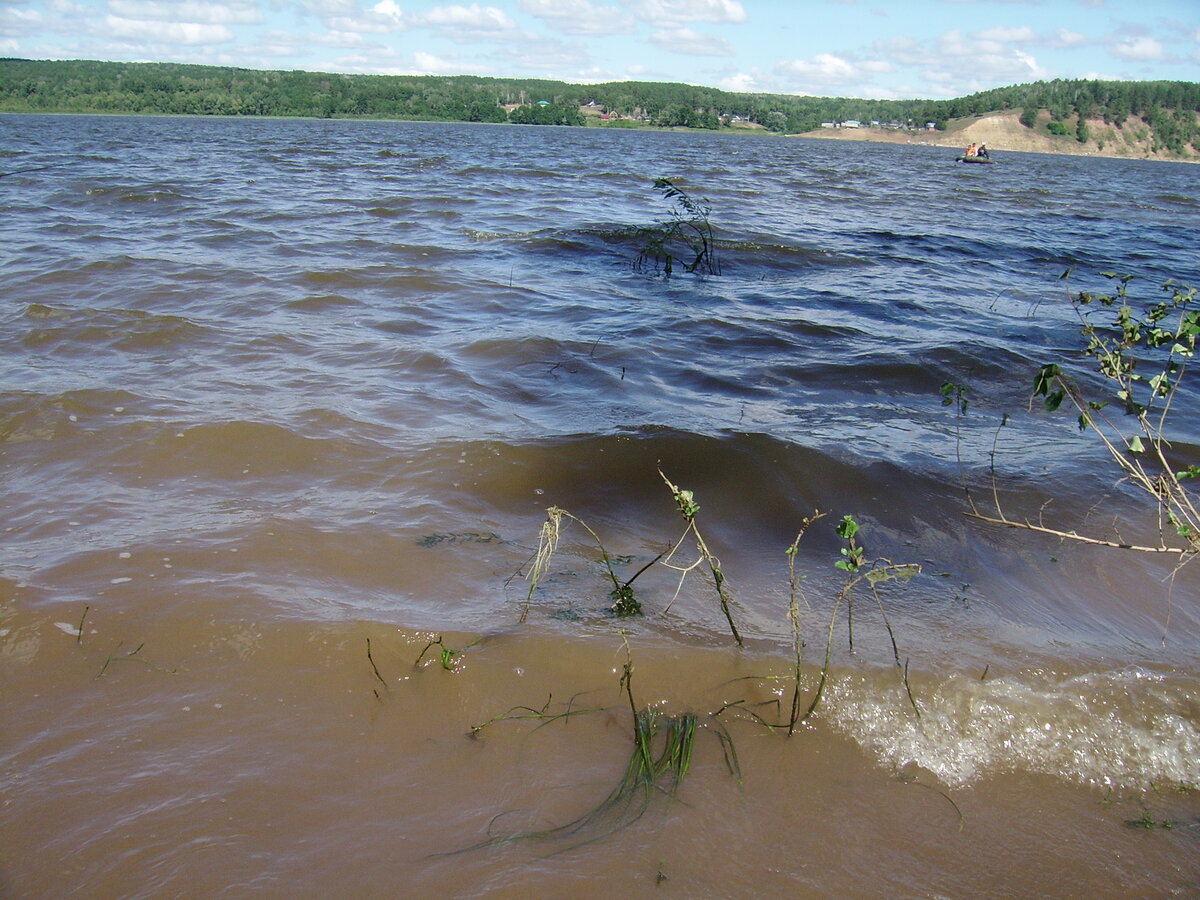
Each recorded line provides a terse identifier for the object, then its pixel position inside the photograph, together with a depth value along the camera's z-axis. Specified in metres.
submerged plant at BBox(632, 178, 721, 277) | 10.38
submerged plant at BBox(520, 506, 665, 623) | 3.02
